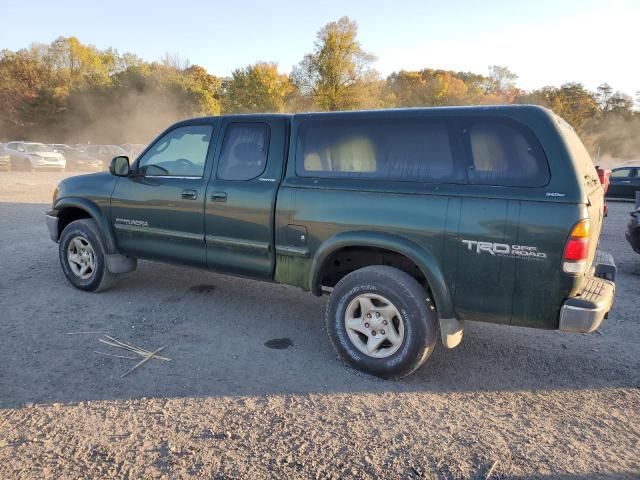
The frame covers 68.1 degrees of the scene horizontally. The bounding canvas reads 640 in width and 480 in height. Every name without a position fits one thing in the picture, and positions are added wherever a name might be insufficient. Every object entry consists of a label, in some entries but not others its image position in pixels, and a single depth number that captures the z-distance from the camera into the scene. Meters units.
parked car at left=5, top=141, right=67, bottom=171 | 23.66
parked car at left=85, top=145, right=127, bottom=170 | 29.12
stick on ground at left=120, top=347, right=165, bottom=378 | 3.58
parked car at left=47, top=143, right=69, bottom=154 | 28.41
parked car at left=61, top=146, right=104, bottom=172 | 27.34
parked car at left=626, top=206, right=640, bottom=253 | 6.78
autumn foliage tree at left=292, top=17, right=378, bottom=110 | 42.34
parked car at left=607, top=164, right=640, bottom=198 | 16.06
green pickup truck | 3.08
